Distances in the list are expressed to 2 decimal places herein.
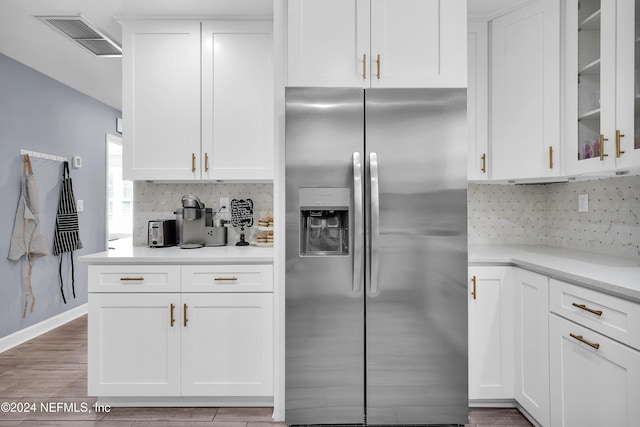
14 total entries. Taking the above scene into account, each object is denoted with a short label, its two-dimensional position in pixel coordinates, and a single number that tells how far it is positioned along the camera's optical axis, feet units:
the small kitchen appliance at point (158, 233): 8.69
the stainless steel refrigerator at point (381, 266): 6.40
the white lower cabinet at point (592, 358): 4.51
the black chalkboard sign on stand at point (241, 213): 9.45
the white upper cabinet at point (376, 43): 6.61
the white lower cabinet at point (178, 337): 7.34
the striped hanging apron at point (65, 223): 12.80
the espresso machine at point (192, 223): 8.42
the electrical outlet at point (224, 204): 9.66
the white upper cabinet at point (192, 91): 8.46
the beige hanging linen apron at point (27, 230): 11.12
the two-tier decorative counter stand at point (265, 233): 8.77
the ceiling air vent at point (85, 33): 8.59
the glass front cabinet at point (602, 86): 5.61
